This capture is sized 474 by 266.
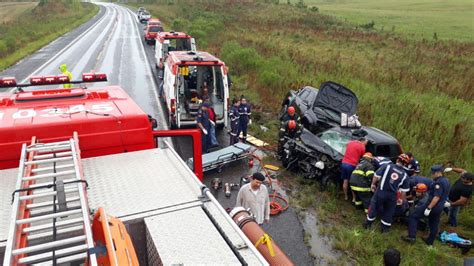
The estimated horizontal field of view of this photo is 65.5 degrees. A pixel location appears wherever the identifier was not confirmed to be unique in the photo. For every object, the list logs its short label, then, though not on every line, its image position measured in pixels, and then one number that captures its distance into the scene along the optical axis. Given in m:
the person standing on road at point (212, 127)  10.35
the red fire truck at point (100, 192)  2.80
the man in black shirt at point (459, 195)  7.14
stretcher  8.96
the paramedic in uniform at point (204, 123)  10.05
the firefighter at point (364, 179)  7.61
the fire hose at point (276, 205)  7.64
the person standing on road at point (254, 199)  6.04
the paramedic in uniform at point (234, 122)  10.60
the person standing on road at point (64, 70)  10.98
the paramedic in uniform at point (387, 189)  6.76
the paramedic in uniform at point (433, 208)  6.64
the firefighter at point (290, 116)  9.88
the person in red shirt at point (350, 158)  8.01
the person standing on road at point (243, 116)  10.77
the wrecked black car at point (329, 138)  8.63
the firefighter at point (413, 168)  8.22
